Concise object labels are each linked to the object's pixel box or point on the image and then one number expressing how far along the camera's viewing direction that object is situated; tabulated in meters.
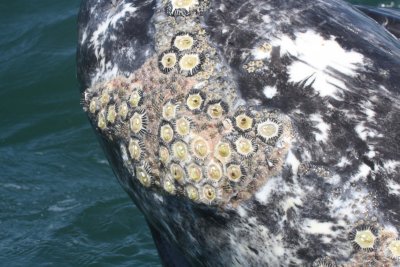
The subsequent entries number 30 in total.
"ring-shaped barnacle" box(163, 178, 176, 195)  5.52
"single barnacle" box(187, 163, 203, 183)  5.40
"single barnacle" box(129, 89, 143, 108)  5.57
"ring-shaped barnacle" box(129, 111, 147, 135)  5.56
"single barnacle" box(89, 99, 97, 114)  5.91
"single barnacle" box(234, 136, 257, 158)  5.26
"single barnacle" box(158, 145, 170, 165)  5.49
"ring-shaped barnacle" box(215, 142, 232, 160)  5.29
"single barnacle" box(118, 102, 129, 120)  5.65
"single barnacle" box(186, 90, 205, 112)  5.38
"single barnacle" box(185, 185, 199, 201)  5.42
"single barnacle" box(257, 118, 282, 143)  5.16
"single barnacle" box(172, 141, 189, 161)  5.43
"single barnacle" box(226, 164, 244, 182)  5.28
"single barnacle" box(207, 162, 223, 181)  5.35
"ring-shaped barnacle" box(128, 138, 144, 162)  5.61
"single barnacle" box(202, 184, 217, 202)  5.36
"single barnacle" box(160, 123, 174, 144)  5.44
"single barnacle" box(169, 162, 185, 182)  5.46
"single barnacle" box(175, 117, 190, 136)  5.41
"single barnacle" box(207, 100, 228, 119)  5.31
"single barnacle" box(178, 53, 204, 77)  5.48
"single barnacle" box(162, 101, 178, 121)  5.43
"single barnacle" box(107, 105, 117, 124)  5.75
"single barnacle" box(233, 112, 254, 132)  5.26
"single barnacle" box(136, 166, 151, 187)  5.64
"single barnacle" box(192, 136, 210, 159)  5.35
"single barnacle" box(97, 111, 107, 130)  5.83
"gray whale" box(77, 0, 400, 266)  5.06
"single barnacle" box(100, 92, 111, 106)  5.79
